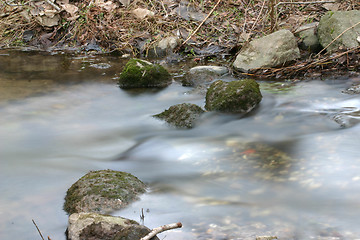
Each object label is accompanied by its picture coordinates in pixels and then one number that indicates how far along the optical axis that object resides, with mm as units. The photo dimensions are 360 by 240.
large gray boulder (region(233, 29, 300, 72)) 6555
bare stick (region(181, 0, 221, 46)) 8259
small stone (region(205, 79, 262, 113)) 5207
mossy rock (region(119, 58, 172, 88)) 6574
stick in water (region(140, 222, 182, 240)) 2205
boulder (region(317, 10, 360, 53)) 6656
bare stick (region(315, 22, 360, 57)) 6483
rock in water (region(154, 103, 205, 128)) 5027
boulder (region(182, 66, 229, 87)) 6668
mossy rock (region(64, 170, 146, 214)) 3084
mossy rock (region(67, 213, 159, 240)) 2641
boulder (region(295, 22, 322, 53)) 7211
